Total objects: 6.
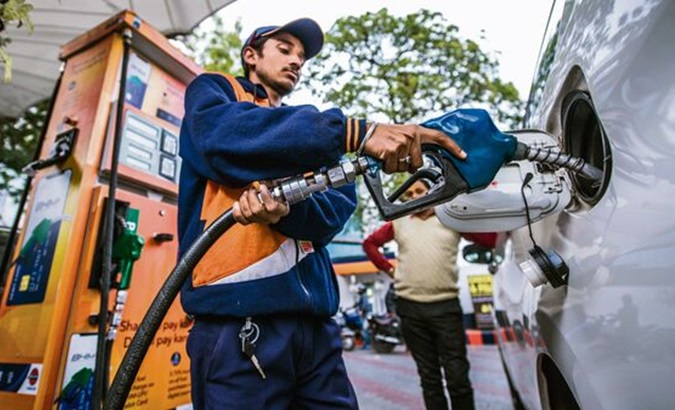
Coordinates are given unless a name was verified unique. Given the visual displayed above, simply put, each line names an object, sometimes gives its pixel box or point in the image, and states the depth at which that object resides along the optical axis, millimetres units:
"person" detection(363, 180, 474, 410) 2775
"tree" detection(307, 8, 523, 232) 8984
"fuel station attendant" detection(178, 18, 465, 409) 970
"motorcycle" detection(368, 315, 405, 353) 9898
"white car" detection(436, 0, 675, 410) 611
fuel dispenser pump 1806
